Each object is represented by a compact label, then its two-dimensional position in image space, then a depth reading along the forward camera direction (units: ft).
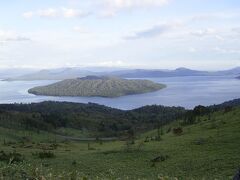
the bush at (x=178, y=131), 222.81
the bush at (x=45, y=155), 162.06
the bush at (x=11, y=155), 147.92
